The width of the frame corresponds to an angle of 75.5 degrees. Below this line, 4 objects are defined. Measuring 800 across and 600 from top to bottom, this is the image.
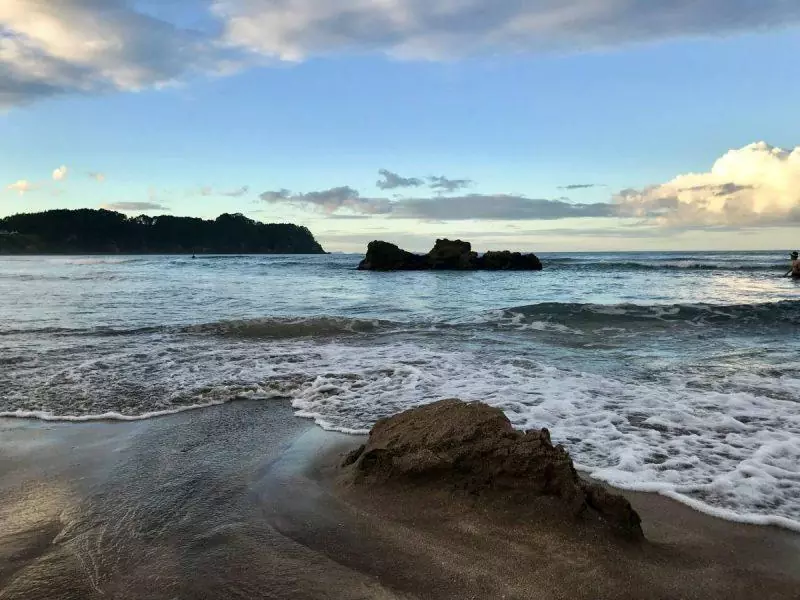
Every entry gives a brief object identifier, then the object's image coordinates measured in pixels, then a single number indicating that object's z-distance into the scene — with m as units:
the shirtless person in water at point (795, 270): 30.98
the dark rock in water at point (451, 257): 48.34
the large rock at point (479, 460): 2.95
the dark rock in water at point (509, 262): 47.12
